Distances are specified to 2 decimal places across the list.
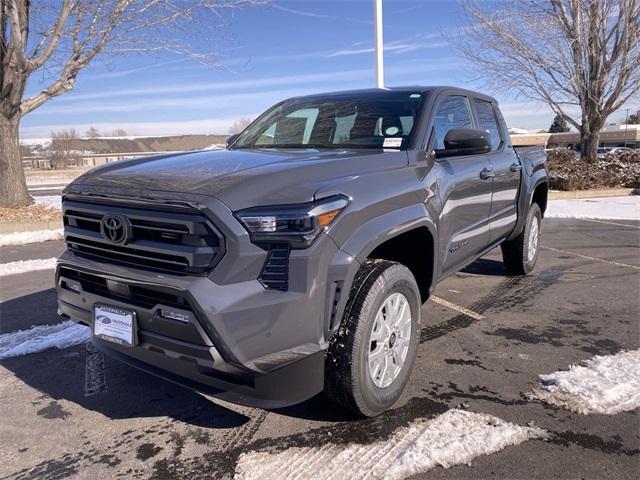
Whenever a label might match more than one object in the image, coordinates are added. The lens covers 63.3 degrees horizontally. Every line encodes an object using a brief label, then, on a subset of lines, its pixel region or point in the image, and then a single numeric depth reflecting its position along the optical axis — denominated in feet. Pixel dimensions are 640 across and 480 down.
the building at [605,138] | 193.26
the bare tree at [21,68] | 34.63
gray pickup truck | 7.69
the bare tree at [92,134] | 285.84
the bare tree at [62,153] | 157.79
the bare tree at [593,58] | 45.29
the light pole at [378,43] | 37.14
